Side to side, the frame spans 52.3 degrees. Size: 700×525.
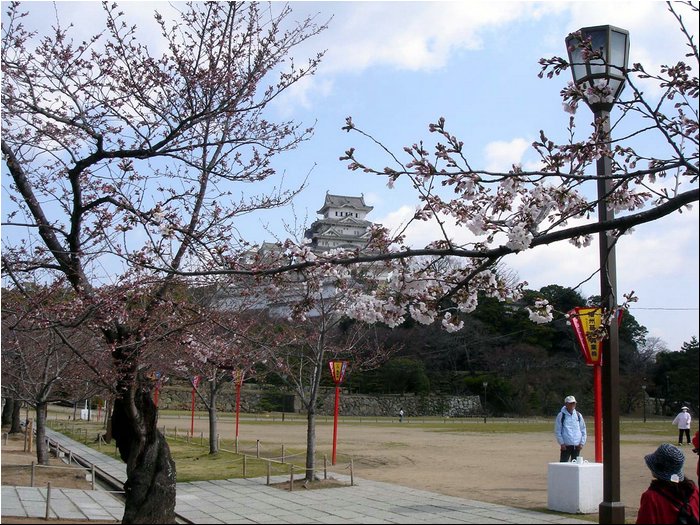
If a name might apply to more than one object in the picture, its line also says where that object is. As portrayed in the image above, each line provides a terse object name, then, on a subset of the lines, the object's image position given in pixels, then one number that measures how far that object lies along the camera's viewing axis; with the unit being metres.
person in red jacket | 3.32
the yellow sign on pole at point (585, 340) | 8.30
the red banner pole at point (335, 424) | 14.05
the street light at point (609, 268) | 5.57
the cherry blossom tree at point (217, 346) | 7.79
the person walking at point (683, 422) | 21.22
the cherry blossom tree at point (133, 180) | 6.60
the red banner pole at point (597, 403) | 8.48
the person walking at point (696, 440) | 6.79
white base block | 8.77
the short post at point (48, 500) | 8.62
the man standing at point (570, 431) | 10.50
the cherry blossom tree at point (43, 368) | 12.19
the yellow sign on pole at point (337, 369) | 14.09
